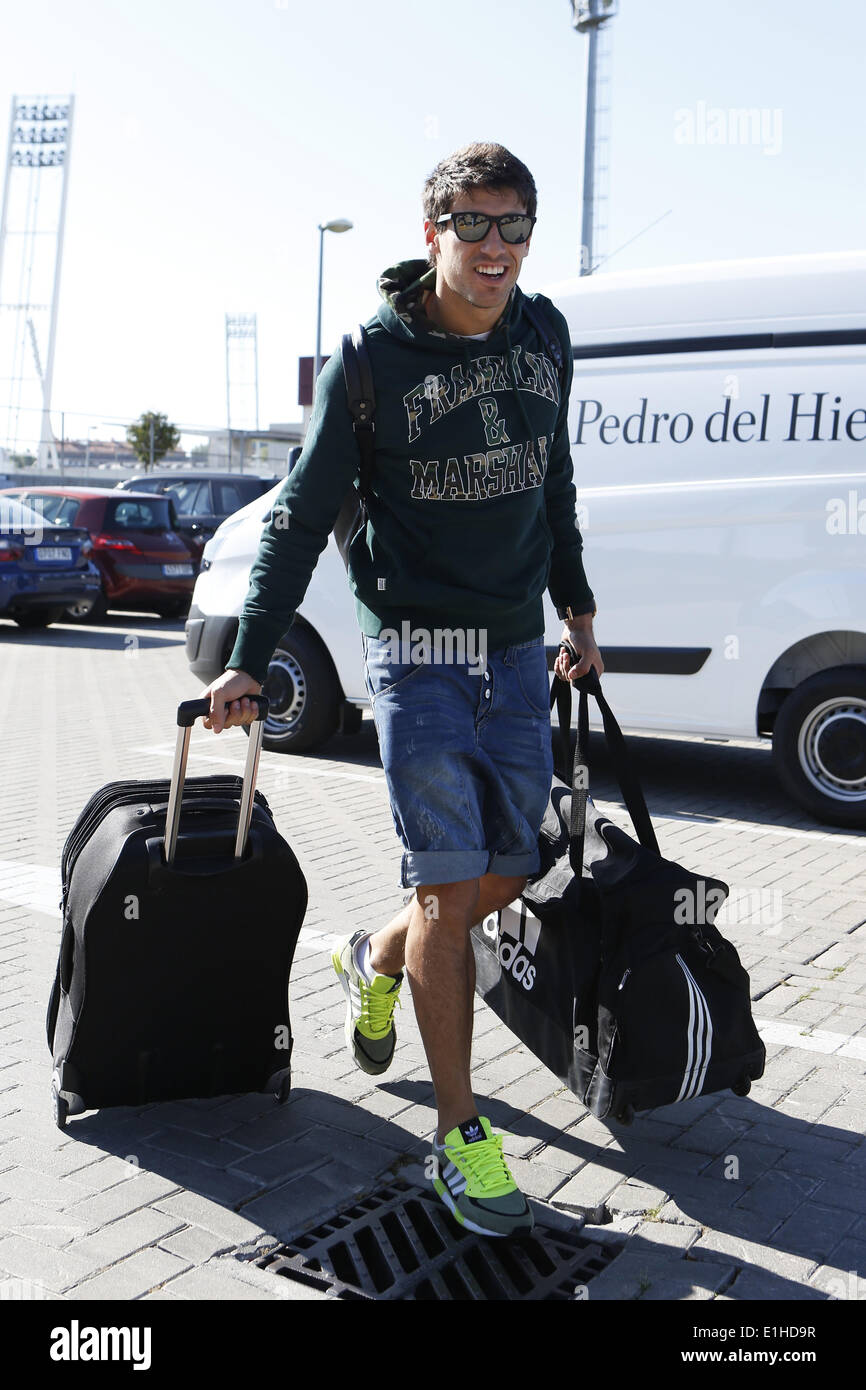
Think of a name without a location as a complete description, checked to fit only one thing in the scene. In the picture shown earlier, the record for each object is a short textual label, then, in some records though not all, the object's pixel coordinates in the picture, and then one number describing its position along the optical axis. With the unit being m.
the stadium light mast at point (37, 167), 61.22
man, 2.76
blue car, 14.34
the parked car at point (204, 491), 17.88
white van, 6.20
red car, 15.80
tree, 33.56
